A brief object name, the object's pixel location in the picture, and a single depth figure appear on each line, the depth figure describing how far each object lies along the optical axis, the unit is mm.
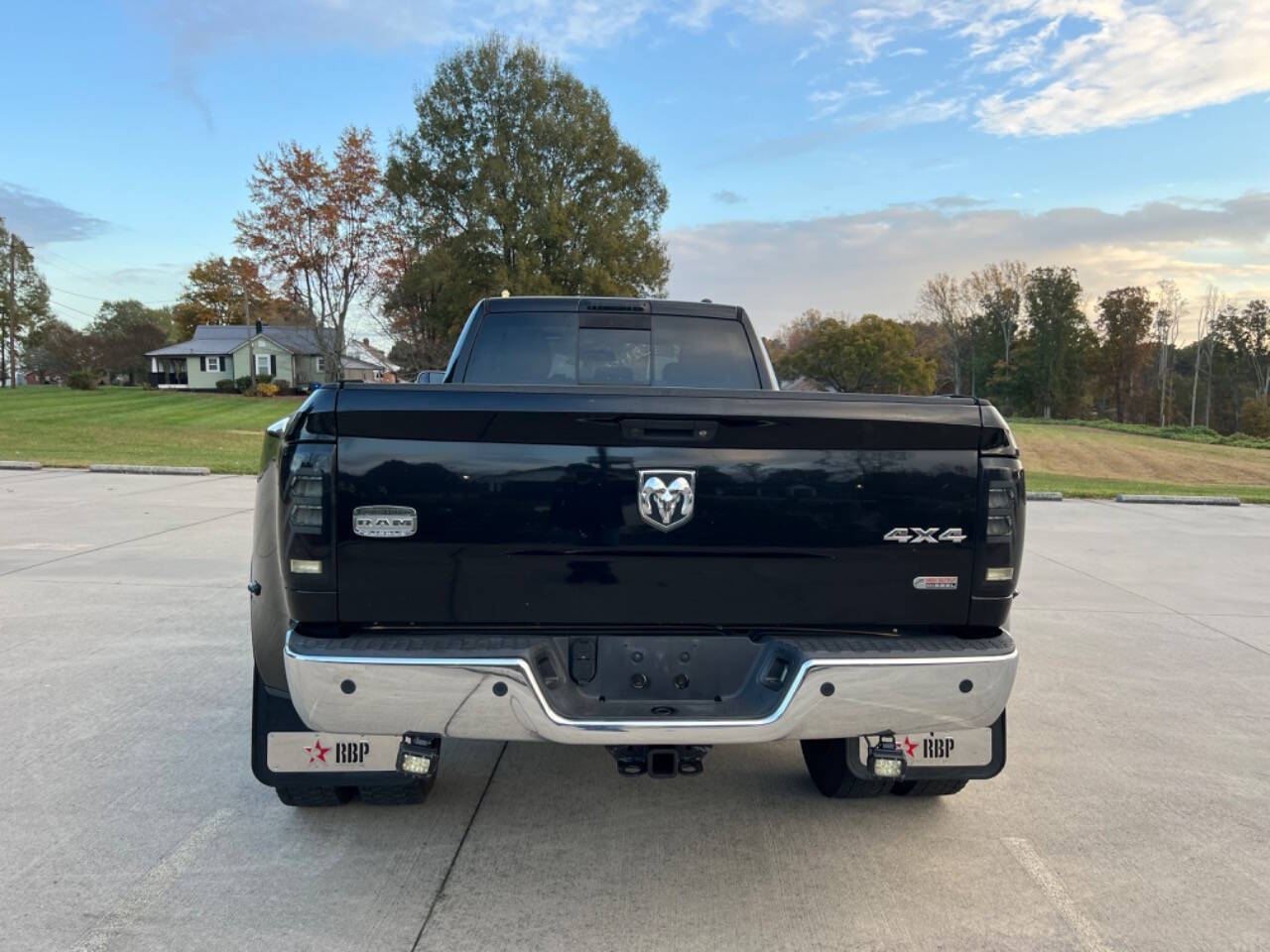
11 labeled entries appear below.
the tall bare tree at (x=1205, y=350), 69062
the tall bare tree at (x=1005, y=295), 69250
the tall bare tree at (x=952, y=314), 69688
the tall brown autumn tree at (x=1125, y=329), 70750
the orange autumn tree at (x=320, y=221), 40750
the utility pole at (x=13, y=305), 66750
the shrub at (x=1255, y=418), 57000
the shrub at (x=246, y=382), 52166
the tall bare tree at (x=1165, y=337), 68438
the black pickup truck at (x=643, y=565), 2555
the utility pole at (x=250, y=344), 55838
